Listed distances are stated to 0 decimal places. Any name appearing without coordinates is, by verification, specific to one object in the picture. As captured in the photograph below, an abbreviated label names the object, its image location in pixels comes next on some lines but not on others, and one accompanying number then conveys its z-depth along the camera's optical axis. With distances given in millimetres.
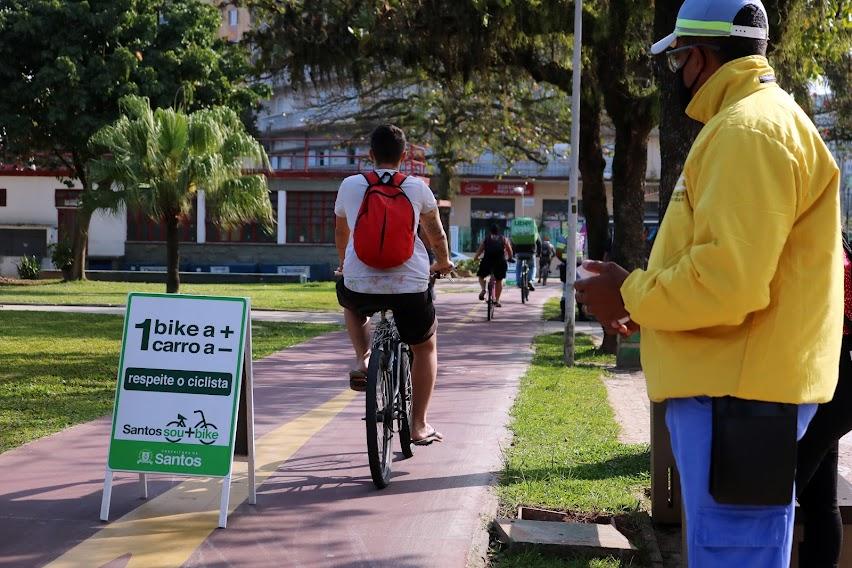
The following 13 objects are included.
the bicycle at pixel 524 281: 25059
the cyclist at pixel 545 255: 39781
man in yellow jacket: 2385
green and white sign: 4887
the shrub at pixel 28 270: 34719
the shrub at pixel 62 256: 33950
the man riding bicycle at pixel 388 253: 5441
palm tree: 18641
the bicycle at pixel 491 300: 19047
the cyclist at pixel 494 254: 19672
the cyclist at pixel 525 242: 24125
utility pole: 11609
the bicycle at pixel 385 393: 5281
